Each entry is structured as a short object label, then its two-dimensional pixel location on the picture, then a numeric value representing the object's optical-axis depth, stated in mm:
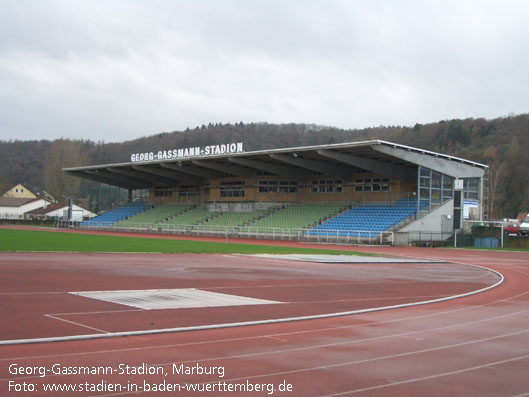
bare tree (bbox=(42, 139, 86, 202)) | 106812
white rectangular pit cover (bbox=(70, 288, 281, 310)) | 12266
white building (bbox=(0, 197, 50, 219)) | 113438
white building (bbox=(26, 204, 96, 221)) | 94250
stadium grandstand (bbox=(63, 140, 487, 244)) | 48500
